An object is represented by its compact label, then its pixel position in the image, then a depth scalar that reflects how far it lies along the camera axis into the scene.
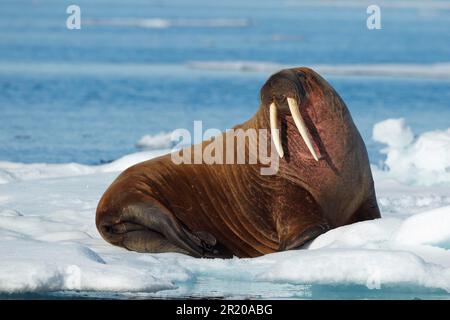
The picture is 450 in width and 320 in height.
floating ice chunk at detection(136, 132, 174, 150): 27.12
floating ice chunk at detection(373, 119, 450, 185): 19.69
